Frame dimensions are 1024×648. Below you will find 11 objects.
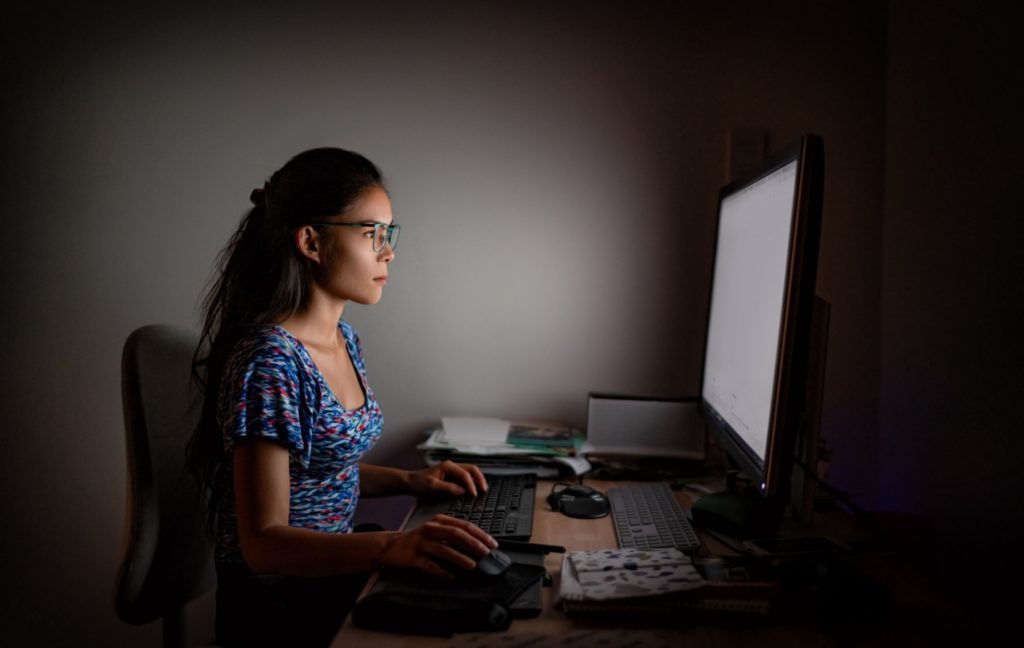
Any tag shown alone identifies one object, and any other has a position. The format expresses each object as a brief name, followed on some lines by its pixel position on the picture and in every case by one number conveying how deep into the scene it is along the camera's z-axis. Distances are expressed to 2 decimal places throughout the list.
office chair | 1.23
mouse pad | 0.87
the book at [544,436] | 1.70
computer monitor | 0.94
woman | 1.03
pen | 1.11
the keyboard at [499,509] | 1.21
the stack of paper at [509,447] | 1.60
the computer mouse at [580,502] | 1.32
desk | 0.84
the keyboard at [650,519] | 1.14
